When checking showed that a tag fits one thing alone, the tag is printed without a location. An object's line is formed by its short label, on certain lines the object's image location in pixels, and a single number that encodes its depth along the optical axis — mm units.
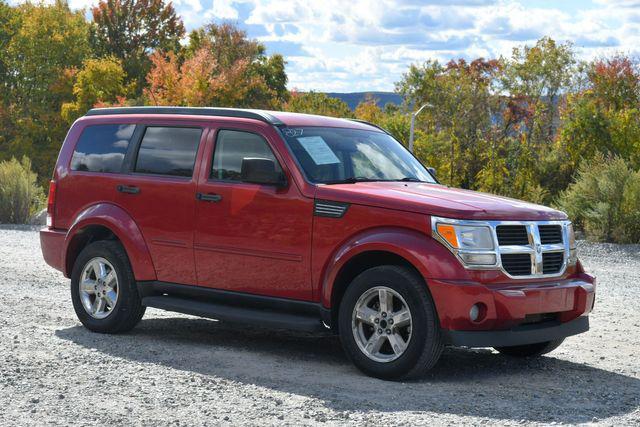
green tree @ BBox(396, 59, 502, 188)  40209
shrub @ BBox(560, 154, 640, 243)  19453
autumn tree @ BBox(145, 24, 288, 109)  48375
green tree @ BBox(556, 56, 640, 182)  31312
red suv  7039
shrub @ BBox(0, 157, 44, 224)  24250
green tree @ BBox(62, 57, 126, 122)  59094
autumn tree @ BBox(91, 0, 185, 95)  74812
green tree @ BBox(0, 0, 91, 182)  65375
